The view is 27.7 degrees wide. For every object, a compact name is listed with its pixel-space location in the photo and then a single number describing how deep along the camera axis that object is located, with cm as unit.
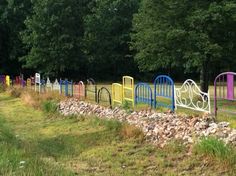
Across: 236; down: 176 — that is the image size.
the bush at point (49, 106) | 2067
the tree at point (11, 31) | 5391
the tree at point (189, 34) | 2266
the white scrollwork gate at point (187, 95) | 1411
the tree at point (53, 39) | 4856
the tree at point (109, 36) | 5162
